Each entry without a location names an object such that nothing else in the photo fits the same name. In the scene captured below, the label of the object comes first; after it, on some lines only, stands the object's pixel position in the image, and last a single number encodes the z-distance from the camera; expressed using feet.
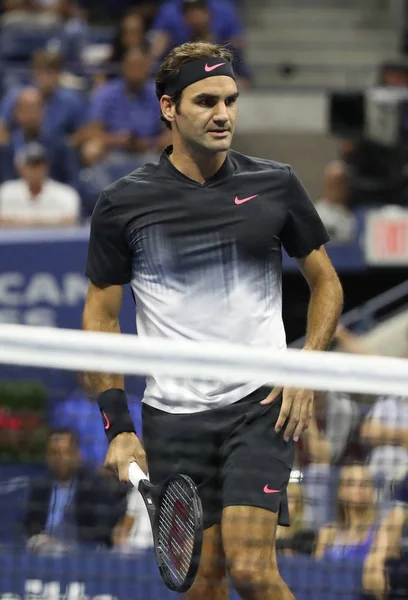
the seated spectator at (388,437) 35.53
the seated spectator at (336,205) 64.59
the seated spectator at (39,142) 66.13
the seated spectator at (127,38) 76.43
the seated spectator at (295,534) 35.68
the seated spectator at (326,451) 36.60
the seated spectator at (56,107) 72.23
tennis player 27.99
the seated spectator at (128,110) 69.77
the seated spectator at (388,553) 33.86
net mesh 34.60
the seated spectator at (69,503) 37.45
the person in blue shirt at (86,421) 41.24
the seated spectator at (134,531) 36.11
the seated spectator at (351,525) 34.60
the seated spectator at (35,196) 62.39
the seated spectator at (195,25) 77.20
